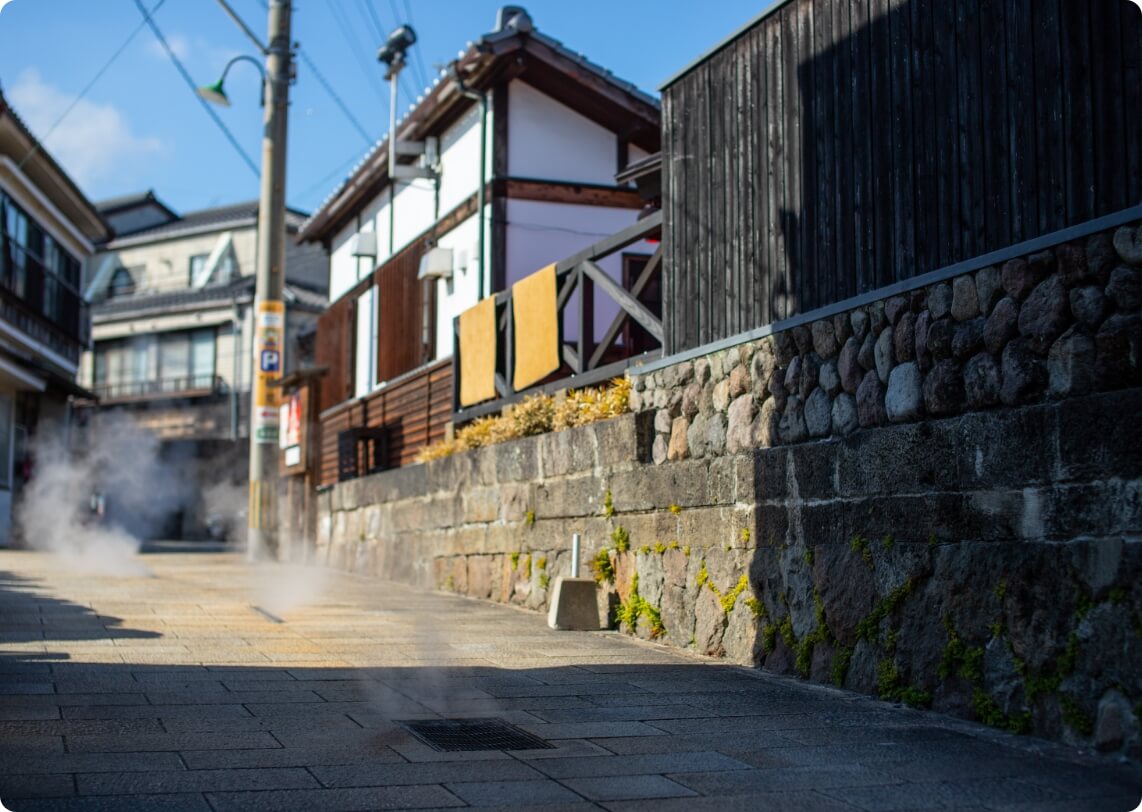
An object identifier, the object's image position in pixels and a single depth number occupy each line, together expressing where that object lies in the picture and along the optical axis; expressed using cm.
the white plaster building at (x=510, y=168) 1588
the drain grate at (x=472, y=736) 512
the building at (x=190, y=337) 3912
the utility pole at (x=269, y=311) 1769
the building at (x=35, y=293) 2220
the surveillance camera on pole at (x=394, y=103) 1792
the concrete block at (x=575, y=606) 930
